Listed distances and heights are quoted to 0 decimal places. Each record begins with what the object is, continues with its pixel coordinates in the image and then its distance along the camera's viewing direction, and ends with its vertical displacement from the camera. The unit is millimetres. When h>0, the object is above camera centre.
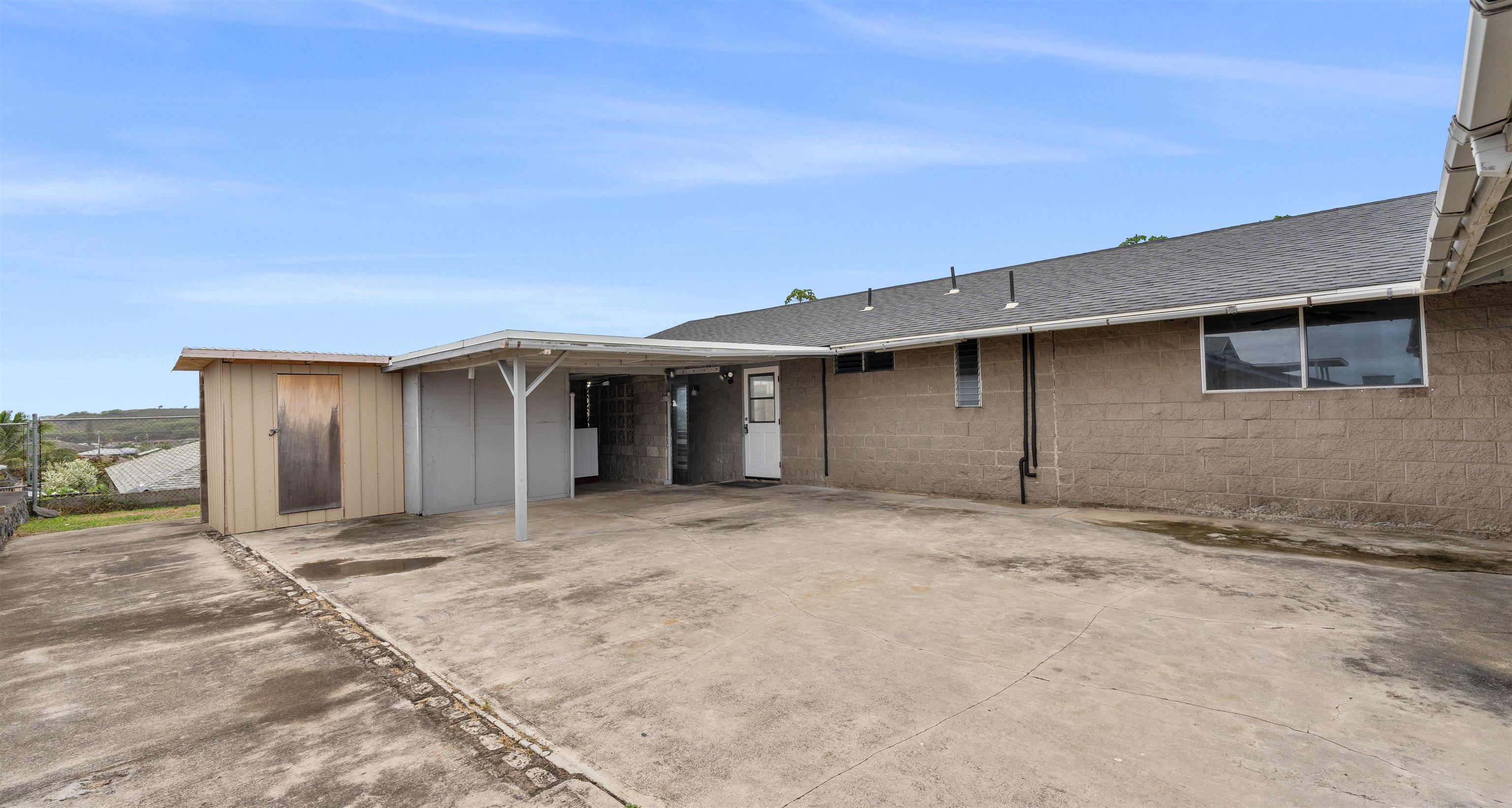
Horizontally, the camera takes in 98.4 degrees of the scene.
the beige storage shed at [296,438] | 7965 -158
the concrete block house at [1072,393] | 6219 +220
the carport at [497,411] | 7520 +138
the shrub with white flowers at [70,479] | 11062 -806
